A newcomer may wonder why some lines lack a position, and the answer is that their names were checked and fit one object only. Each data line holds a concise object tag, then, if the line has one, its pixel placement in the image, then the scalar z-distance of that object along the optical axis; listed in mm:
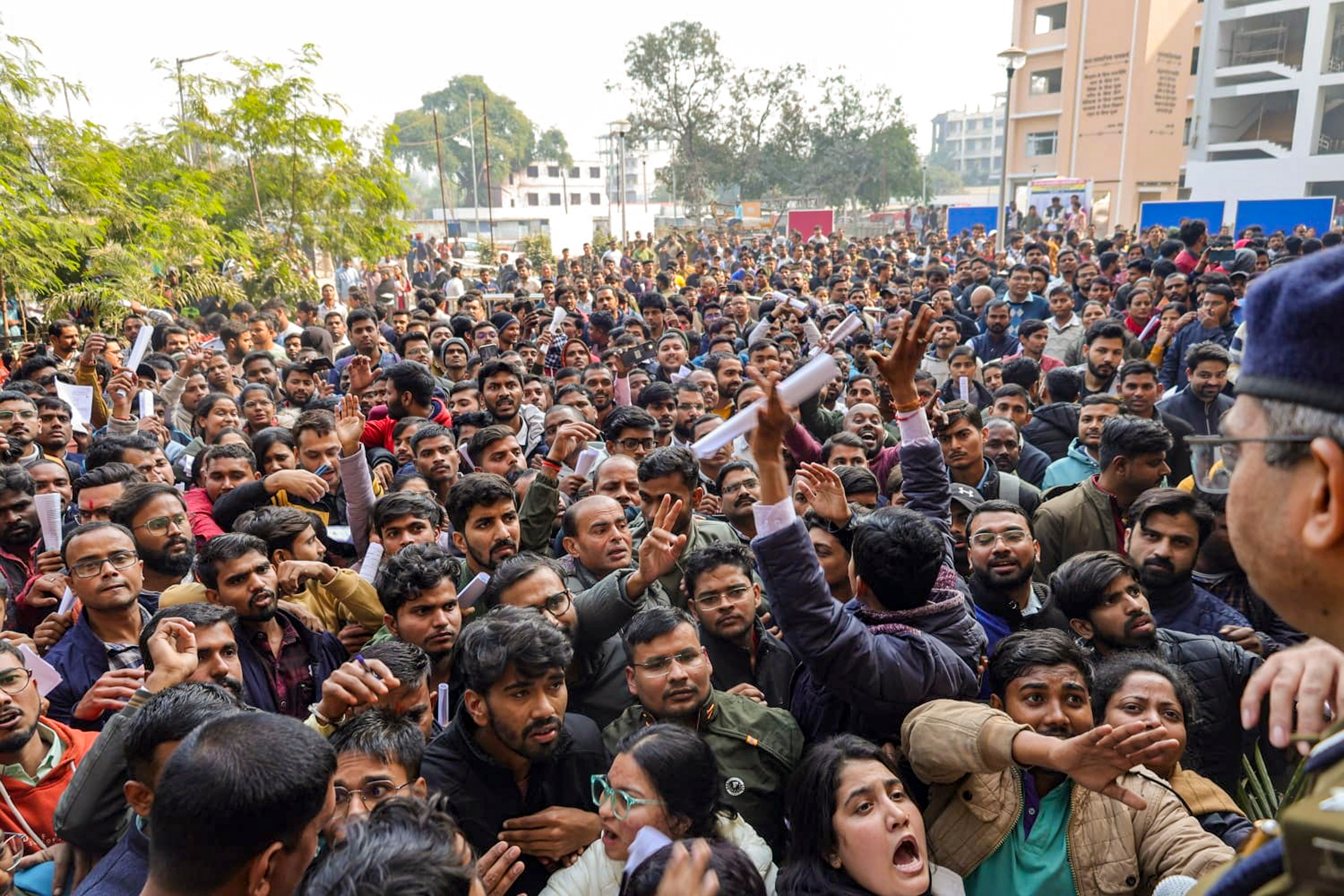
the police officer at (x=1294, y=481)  942
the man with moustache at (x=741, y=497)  4863
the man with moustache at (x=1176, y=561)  3521
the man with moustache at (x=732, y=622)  3383
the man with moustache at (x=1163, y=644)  3092
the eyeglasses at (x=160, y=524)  4094
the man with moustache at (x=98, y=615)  3301
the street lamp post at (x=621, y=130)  29281
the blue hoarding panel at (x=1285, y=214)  22094
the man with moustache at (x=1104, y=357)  7176
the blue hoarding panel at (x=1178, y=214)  23656
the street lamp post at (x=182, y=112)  14547
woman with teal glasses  2354
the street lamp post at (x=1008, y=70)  15266
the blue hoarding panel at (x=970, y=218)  28797
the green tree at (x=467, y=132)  73188
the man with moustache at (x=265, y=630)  3391
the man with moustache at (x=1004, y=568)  3686
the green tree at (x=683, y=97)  42250
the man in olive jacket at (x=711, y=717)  2762
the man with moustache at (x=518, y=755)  2660
